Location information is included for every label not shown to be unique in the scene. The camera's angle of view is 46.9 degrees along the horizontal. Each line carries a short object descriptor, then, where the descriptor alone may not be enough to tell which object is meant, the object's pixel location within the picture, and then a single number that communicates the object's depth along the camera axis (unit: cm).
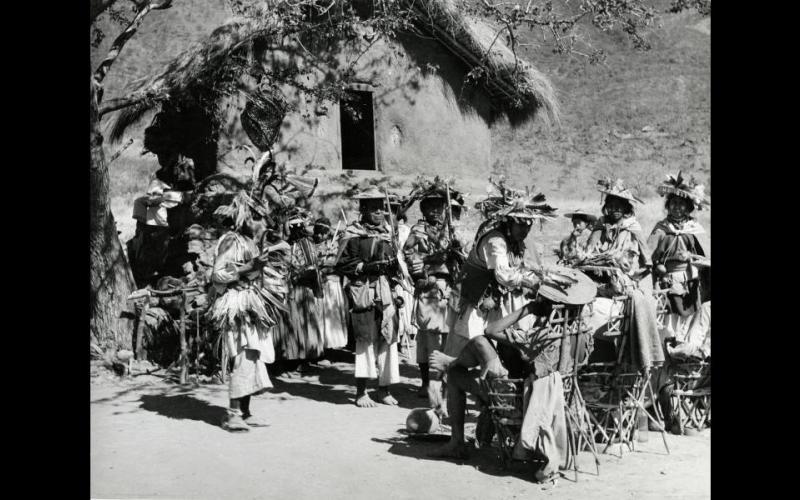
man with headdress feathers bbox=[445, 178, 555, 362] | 651
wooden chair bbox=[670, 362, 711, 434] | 742
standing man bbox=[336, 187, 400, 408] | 855
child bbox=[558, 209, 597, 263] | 986
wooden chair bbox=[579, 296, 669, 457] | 674
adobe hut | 1117
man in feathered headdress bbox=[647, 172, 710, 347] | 822
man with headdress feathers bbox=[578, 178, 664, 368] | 676
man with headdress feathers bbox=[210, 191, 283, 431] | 726
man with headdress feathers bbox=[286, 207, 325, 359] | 941
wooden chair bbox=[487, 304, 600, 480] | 623
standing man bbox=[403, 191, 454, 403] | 847
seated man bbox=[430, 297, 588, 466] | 625
